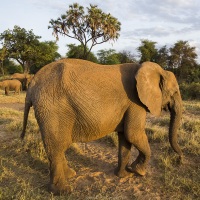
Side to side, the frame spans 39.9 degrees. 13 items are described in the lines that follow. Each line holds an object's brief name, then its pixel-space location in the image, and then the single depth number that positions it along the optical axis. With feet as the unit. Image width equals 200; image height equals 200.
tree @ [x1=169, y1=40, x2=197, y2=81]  104.22
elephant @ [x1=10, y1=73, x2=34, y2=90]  77.10
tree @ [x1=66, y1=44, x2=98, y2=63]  133.68
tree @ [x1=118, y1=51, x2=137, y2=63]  126.87
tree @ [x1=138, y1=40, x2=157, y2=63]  116.37
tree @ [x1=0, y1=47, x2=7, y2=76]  115.42
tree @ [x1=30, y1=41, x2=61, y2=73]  119.96
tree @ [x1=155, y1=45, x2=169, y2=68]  108.29
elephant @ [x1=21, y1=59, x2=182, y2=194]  13.24
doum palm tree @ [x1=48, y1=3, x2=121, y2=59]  96.58
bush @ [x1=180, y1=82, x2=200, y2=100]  62.85
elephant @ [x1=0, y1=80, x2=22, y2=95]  62.59
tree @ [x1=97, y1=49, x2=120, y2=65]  136.56
